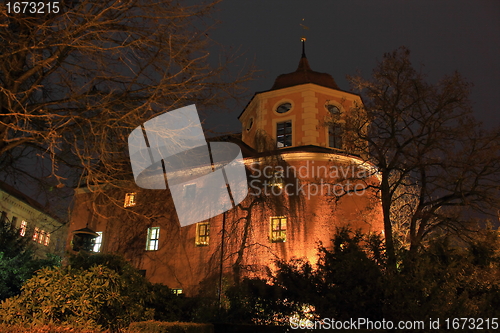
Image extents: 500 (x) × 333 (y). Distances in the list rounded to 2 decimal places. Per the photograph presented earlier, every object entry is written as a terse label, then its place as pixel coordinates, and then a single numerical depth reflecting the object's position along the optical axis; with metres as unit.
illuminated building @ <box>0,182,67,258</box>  31.69
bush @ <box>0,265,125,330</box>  7.05
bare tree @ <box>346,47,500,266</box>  14.38
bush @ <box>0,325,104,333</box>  5.98
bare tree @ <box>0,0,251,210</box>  7.23
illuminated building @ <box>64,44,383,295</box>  18.38
